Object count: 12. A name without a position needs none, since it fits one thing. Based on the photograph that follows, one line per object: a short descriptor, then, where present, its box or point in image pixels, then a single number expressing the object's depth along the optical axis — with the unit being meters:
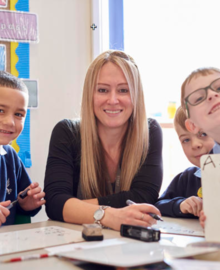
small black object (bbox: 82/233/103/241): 0.90
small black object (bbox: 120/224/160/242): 0.90
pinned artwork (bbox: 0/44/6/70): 2.14
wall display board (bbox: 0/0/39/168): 2.15
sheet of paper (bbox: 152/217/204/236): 1.06
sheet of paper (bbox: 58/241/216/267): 0.67
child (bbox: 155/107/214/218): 1.50
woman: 1.49
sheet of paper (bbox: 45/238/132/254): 0.81
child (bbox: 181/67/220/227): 1.04
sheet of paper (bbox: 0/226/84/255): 0.86
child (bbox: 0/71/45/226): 1.47
